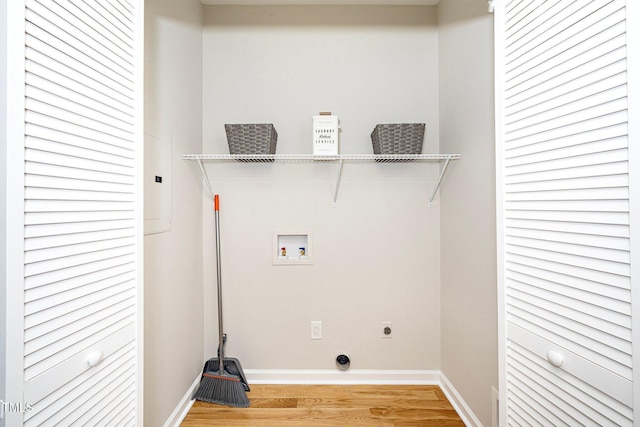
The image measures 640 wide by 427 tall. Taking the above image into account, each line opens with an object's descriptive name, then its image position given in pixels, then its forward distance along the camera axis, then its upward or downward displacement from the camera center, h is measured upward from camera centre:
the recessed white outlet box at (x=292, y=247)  1.97 -0.24
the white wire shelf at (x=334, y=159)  1.72 +0.32
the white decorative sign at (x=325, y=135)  1.73 +0.44
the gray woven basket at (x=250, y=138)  1.74 +0.43
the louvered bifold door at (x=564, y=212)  0.64 +0.00
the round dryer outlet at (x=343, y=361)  1.93 -0.98
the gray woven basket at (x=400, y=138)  1.75 +0.44
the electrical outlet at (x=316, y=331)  1.97 -0.80
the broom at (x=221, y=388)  1.73 -1.05
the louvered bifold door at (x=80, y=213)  0.62 -0.01
